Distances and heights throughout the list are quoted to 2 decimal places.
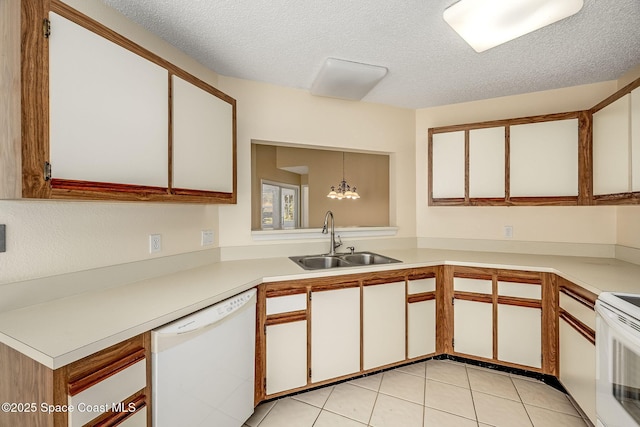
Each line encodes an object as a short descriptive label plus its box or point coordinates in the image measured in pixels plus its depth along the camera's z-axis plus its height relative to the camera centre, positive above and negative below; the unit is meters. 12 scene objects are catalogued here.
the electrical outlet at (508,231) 2.67 -0.17
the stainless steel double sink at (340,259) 2.39 -0.41
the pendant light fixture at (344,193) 4.36 +0.30
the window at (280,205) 4.45 +0.13
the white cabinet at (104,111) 1.04 +0.43
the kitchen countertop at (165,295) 0.91 -0.40
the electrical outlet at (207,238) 2.13 -0.19
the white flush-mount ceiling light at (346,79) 2.07 +1.04
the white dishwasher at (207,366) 1.12 -0.70
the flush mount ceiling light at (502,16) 1.40 +1.02
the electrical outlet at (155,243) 1.73 -0.19
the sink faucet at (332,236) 2.51 -0.21
